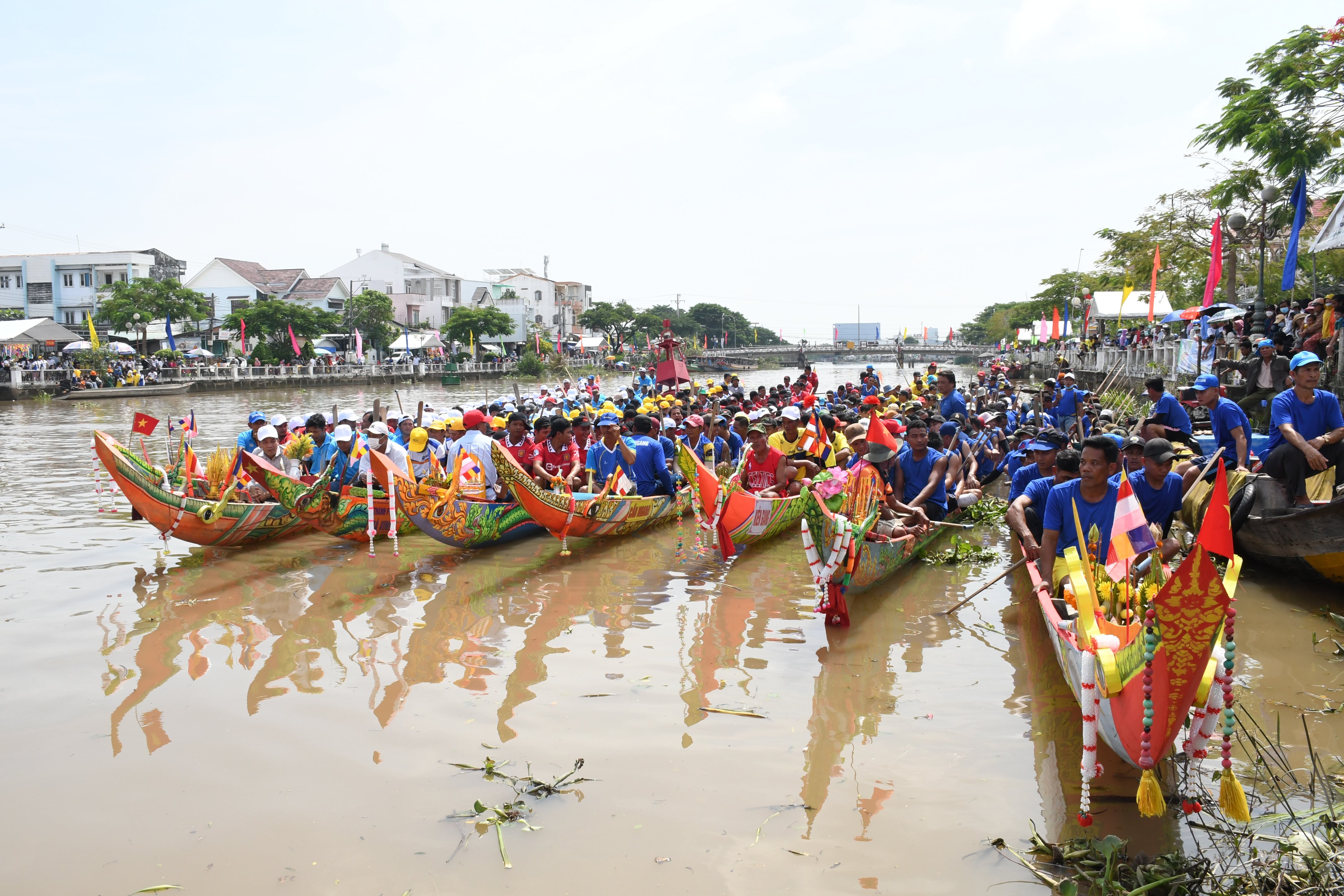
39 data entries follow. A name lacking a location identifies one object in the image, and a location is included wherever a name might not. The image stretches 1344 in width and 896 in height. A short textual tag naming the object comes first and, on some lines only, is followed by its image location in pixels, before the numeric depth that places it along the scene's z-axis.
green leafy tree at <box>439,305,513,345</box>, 60.69
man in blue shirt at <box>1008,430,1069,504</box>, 6.33
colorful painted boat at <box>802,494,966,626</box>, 6.13
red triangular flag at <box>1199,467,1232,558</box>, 3.34
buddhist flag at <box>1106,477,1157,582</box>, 4.37
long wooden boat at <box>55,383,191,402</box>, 34.34
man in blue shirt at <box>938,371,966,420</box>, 12.31
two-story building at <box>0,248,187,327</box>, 53.94
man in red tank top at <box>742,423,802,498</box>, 9.15
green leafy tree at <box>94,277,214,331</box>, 41.91
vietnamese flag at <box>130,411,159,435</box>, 9.41
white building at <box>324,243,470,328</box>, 76.06
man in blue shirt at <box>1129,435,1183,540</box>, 5.48
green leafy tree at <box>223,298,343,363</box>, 46.41
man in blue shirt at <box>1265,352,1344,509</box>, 6.51
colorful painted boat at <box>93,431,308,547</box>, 8.48
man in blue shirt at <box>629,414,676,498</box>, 10.19
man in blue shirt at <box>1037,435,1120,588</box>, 4.97
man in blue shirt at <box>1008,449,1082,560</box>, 5.75
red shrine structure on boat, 19.61
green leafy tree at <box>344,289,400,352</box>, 54.34
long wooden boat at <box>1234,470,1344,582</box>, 6.30
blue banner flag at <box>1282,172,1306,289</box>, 12.98
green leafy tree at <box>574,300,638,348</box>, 78.50
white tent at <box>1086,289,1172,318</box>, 29.72
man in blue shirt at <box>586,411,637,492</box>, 9.80
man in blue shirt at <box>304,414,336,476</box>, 10.33
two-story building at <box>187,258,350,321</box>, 63.28
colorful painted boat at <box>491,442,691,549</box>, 8.55
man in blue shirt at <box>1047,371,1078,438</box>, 14.01
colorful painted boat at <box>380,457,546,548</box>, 8.62
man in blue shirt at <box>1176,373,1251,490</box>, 7.33
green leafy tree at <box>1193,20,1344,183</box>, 12.37
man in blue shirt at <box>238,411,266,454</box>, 10.09
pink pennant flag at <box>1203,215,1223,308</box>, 16.70
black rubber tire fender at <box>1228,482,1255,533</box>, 7.06
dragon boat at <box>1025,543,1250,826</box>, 3.35
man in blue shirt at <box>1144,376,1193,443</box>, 8.62
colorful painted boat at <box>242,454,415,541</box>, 9.01
